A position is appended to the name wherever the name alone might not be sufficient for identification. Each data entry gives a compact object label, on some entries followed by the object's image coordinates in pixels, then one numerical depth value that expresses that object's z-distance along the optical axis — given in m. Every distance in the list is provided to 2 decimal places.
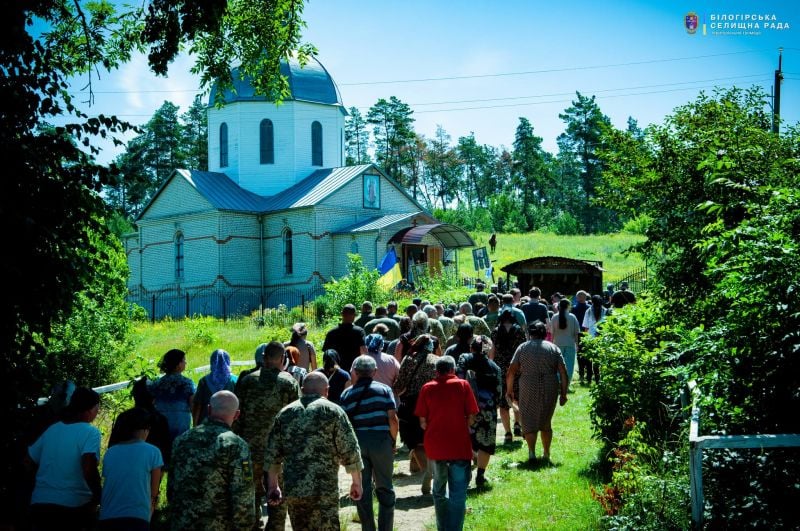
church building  41.62
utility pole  27.38
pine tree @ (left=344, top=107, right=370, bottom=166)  90.94
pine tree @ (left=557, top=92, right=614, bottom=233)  93.19
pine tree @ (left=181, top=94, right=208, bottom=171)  78.50
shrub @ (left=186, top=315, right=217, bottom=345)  27.17
